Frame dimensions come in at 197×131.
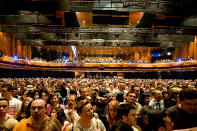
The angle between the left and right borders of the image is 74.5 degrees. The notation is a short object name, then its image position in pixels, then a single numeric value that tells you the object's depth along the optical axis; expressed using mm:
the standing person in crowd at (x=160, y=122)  1651
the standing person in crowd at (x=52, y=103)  3146
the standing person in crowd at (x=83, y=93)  3723
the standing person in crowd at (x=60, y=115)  2524
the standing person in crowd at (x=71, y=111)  2761
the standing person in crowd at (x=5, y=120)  2060
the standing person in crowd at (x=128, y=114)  2033
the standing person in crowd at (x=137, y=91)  4583
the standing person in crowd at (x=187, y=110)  1880
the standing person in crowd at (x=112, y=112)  2340
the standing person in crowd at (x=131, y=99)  3166
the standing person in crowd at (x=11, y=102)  3091
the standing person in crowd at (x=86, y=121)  1914
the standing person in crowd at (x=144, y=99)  3681
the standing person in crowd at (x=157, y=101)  3416
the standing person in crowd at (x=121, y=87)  5677
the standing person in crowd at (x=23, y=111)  2886
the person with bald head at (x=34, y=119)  1868
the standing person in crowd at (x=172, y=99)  3431
